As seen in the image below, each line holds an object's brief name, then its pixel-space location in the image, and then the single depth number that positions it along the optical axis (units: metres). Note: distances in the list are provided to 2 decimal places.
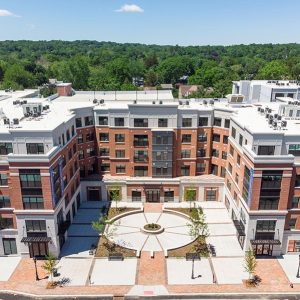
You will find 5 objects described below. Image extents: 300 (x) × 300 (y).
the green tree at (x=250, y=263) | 46.15
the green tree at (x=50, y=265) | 46.53
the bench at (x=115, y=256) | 52.19
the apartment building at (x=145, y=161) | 49.74
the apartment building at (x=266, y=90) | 89.38
